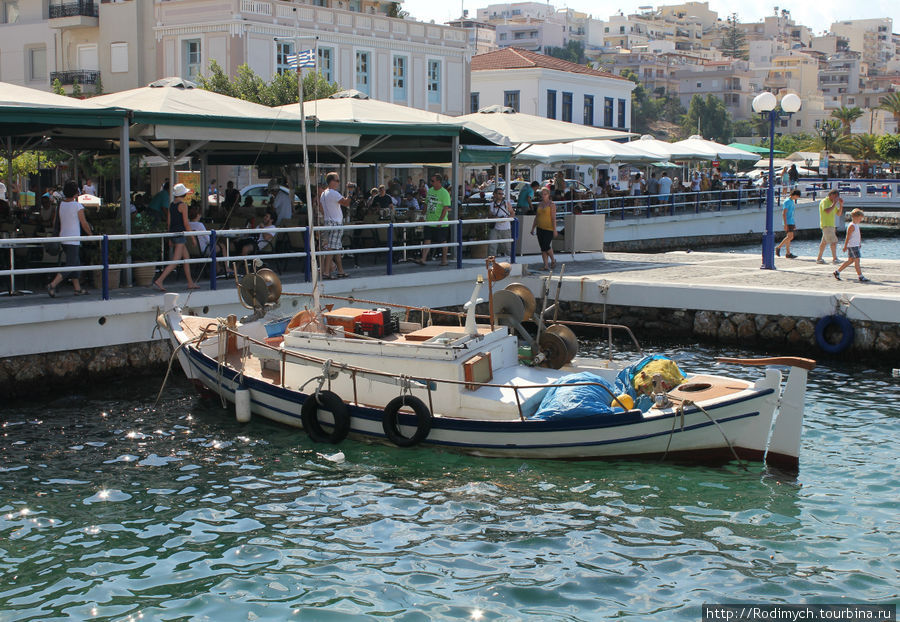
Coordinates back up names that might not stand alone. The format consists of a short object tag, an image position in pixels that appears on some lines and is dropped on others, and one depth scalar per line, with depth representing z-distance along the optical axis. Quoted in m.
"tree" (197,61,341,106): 34.09
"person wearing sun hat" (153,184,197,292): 14.83
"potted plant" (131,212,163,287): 14.84
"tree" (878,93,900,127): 88.56
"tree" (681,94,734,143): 114.50
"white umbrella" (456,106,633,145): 22.48
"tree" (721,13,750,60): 195.12
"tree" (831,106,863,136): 90.31
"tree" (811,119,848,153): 82.56
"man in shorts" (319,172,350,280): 16.44
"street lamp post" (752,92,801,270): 19.86
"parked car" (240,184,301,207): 28.89
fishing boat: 10.31
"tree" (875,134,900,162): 70.62
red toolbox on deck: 12.02
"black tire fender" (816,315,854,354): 15.84
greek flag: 11.05
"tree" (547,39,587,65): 141.12
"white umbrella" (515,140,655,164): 29.11
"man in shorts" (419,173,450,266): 18.83
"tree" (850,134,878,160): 76.81
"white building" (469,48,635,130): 53.03
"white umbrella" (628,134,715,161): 35.06
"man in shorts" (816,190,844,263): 20.66
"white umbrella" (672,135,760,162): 38.66
